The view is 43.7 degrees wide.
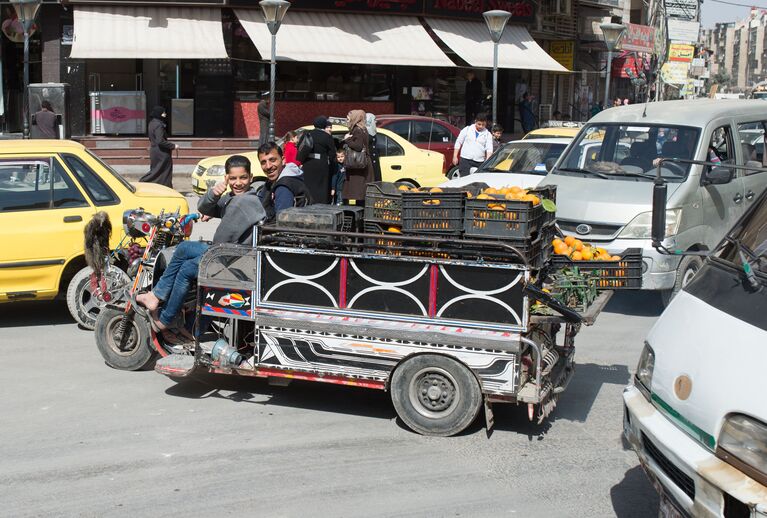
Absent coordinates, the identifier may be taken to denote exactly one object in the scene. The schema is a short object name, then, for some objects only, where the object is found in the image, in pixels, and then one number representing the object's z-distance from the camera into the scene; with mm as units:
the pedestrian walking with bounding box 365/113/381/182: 13252
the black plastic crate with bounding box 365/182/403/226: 6578
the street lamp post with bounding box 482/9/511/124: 20266
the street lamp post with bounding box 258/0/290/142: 18000
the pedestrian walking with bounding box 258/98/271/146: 21344
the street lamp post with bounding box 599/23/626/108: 23672
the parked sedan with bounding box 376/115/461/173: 19109
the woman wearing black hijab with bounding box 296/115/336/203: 12750
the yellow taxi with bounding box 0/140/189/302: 8531
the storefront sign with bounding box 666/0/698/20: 54250
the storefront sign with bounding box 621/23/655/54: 43406
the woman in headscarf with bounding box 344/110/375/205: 12648
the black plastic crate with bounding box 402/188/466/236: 6172
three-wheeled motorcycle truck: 5938
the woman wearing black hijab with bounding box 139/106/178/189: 17250
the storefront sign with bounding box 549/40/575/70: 36469
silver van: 9773
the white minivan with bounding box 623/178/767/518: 3592
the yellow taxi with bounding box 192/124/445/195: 16750
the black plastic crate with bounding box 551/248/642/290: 6723
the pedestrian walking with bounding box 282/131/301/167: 13553
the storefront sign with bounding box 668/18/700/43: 53500
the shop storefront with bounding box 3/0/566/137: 22047
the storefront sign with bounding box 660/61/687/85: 49875
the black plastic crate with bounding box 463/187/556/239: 5965
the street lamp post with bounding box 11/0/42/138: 17312
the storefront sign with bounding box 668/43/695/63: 51250
